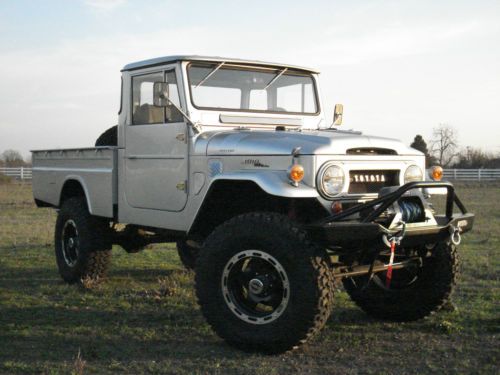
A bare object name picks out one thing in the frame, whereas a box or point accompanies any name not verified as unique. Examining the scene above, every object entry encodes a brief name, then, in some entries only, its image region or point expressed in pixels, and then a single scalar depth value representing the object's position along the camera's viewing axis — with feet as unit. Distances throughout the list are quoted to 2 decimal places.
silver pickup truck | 15.38
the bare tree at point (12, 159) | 165.92
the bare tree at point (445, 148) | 165.07
